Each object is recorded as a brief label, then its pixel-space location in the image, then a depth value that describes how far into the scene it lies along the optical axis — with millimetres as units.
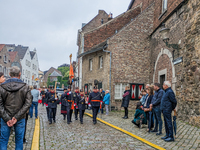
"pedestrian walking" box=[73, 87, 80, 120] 10242
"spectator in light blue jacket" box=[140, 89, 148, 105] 8805
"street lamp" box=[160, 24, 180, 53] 9914
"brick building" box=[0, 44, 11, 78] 39456
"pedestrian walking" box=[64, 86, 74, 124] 9703
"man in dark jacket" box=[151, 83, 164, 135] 6934
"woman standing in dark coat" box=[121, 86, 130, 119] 11164
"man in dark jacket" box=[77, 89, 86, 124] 9992
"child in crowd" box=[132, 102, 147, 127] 8152
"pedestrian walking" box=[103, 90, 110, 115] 12969
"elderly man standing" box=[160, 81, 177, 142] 6094
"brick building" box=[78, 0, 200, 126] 8703
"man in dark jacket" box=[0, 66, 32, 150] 3666
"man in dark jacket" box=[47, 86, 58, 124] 9586
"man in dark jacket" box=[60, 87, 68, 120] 10005
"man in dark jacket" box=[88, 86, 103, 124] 9828
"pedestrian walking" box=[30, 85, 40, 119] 10812
